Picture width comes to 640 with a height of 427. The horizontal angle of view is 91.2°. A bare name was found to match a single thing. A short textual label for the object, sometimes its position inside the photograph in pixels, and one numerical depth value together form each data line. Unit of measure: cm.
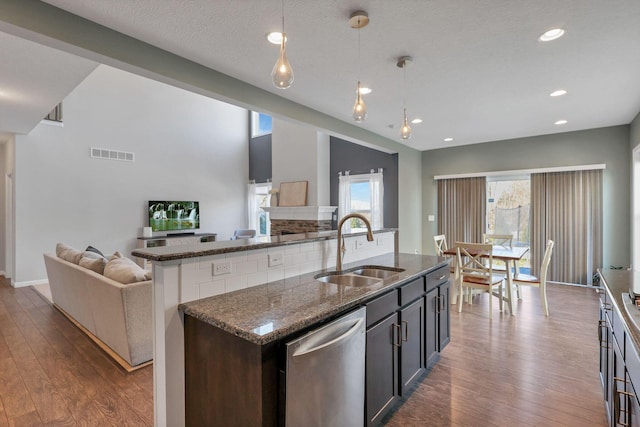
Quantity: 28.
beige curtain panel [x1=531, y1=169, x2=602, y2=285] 518
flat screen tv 715
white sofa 263
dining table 381
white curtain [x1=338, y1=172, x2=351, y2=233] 691
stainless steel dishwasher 125
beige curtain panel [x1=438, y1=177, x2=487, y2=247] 622
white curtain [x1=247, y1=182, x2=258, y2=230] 908
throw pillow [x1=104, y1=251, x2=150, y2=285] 273
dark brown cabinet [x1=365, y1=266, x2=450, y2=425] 175
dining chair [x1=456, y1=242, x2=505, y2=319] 386
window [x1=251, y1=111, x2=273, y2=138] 909
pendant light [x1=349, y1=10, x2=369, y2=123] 212
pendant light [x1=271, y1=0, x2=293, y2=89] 181
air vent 640
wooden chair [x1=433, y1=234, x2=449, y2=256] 459
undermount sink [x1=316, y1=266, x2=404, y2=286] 229
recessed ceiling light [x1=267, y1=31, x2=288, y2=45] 237
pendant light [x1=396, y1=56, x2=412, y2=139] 274
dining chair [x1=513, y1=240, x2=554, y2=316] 387
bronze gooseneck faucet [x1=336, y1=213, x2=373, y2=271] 229
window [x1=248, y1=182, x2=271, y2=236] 892
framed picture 677
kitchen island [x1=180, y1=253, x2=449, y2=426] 122
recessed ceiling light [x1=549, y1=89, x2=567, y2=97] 353
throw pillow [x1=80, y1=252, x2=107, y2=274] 315
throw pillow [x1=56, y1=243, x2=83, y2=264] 358
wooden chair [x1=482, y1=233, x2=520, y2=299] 491
